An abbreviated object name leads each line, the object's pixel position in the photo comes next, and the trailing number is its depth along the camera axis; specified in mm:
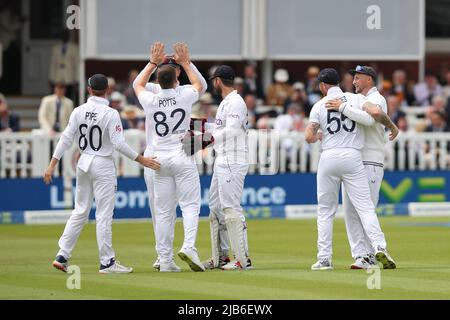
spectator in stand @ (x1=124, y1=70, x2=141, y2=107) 27812
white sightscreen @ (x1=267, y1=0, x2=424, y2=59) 30344
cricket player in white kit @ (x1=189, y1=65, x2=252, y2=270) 15203
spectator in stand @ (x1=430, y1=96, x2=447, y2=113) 28300
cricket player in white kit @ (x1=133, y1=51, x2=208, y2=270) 15000
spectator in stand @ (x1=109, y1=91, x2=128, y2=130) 25766
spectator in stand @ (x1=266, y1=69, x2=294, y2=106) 28891
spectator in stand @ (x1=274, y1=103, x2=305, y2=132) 26812
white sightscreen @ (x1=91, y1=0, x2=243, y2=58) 29344
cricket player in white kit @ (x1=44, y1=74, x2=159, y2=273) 14820
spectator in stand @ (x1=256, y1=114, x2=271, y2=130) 26877
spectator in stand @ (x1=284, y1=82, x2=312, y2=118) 27969
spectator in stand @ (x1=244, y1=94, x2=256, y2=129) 27125
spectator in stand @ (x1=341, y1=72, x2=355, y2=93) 28312
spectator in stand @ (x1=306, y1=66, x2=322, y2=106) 28734
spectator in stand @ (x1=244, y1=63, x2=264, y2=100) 28714
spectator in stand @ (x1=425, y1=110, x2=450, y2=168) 26609
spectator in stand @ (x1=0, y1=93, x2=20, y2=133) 25797
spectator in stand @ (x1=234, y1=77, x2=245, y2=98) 27842
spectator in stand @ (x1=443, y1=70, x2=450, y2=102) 29009
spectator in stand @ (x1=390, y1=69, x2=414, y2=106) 29812
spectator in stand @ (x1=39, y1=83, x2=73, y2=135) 26250
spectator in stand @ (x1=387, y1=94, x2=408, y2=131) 27234
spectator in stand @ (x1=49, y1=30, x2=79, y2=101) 29578
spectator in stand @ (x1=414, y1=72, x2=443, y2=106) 29938
